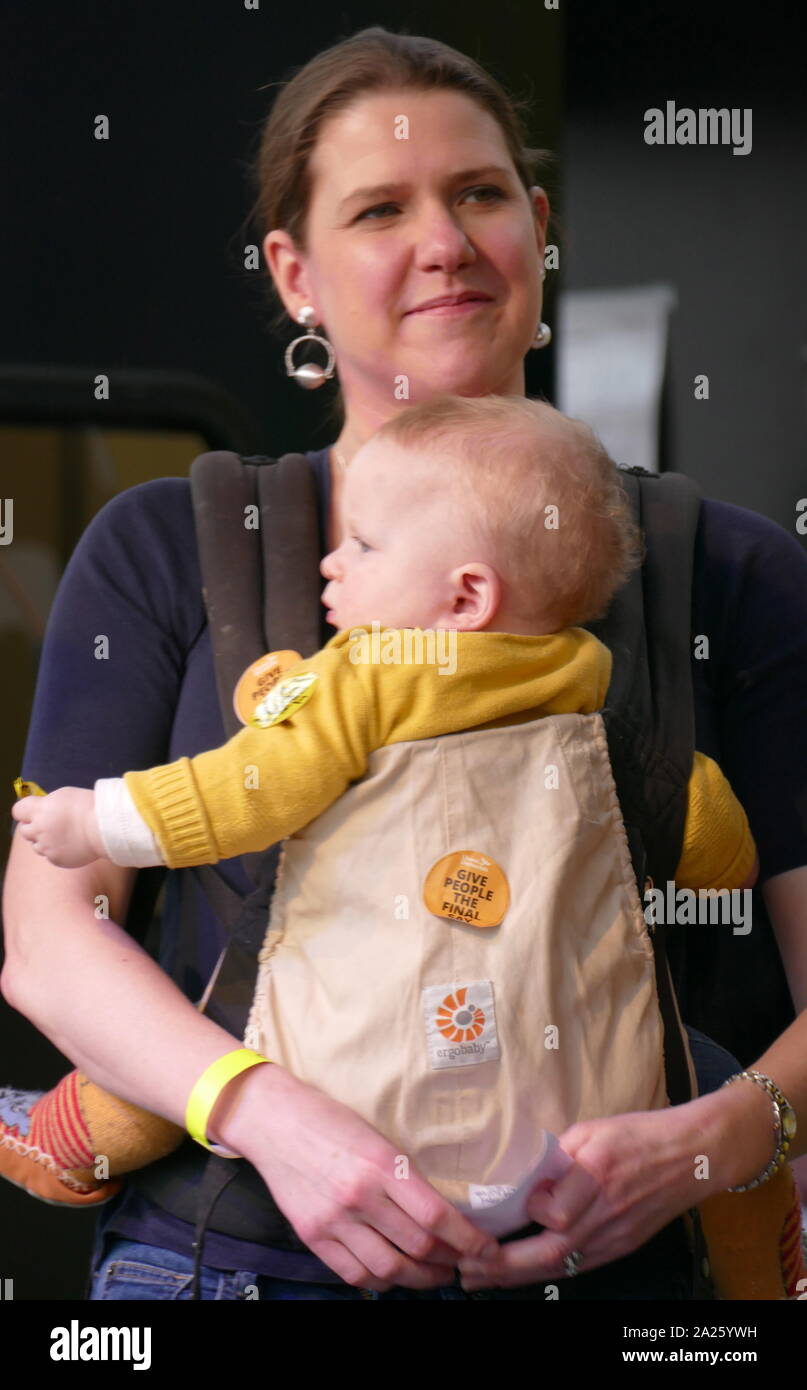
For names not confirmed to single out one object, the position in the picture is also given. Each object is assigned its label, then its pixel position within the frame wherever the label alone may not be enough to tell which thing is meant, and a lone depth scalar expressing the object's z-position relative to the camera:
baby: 1.14
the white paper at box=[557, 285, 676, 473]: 1.55
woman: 1.16
